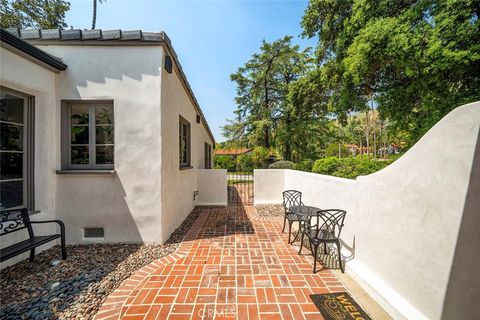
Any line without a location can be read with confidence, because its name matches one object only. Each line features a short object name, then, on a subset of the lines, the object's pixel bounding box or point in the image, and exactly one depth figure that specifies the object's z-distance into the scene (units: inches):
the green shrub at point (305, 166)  410.2
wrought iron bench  113.9
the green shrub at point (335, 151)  1073.9
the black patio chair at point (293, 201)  183.4
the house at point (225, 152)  1561.4
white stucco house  160.1
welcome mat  92.0
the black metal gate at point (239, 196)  340.2
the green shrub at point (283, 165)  370.0
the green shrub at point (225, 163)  986.3
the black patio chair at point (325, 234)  127.3
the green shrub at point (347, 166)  273.7
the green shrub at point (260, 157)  533.3
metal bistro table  158.9
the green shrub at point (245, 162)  659.0
